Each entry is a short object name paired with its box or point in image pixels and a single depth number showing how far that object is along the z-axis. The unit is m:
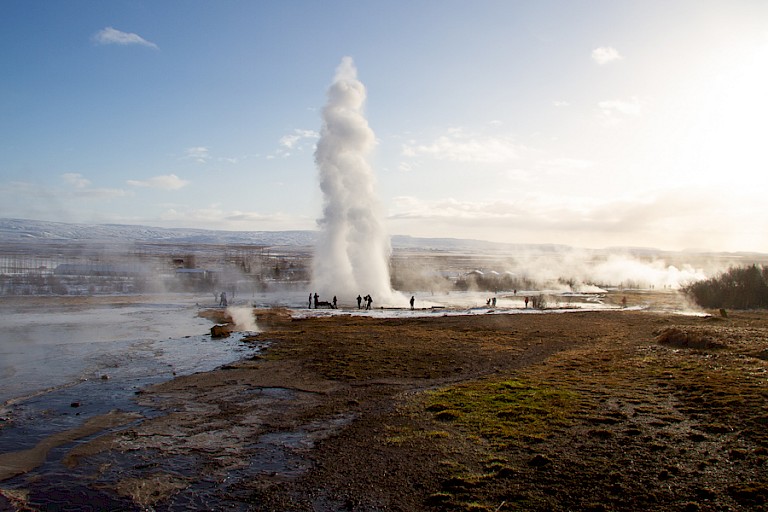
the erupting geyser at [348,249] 52.16
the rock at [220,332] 27.53
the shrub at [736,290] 54.72
